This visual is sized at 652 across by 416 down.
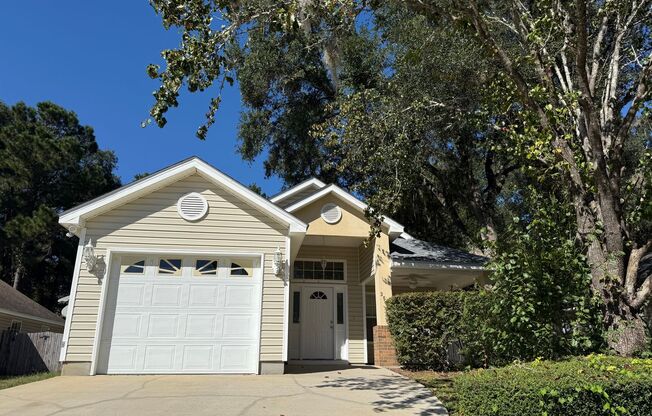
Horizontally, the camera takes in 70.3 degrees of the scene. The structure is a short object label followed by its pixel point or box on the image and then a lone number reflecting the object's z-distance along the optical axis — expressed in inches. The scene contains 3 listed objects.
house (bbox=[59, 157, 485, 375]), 382.9
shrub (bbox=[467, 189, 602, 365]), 252.1
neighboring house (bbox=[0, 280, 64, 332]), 729.9
